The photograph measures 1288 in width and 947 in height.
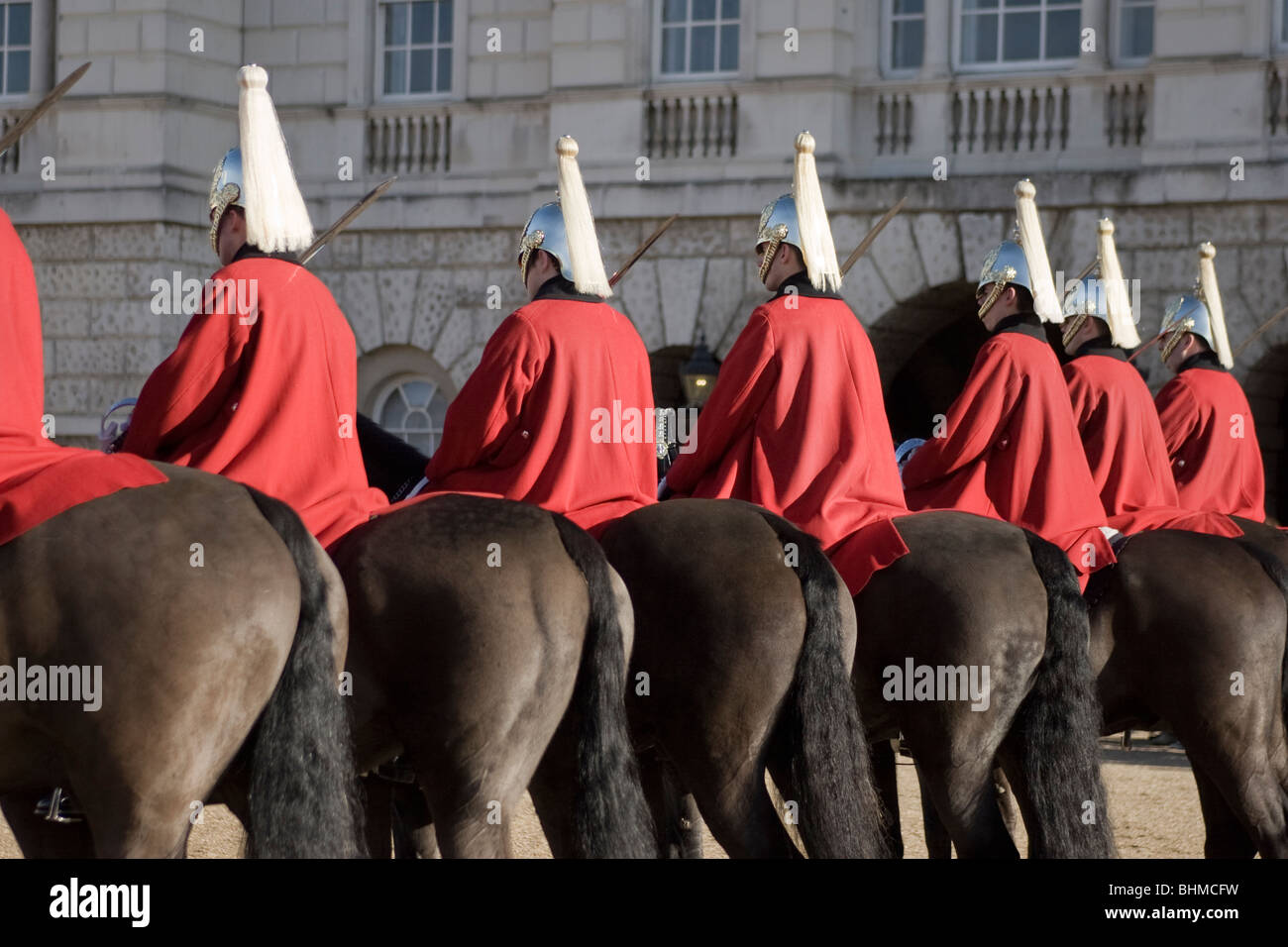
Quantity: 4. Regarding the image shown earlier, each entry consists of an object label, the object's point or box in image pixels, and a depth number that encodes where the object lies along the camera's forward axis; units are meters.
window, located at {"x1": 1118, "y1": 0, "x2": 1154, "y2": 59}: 15.59
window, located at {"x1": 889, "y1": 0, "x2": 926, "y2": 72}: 16.28
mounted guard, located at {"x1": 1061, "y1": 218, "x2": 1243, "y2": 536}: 8.41
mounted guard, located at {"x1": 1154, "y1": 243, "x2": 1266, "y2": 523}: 10.23
